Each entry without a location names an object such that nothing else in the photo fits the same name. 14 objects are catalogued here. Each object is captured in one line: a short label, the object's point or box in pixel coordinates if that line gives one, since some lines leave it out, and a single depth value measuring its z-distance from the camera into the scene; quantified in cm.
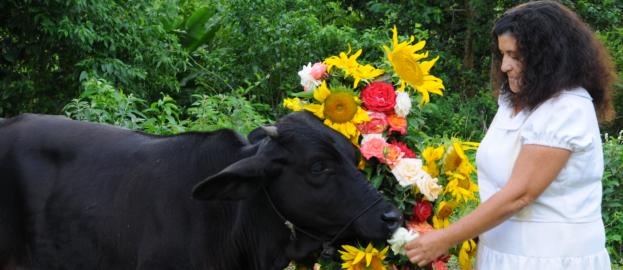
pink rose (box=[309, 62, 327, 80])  425
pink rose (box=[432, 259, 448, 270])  414
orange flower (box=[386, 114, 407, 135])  416
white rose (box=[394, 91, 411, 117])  414
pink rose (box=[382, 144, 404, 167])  405
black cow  396
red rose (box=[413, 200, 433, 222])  411
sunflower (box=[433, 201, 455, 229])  412
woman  348
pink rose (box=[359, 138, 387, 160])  405
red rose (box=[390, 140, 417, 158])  415
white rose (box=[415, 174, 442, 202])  401
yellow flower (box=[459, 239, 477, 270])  420
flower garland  405
